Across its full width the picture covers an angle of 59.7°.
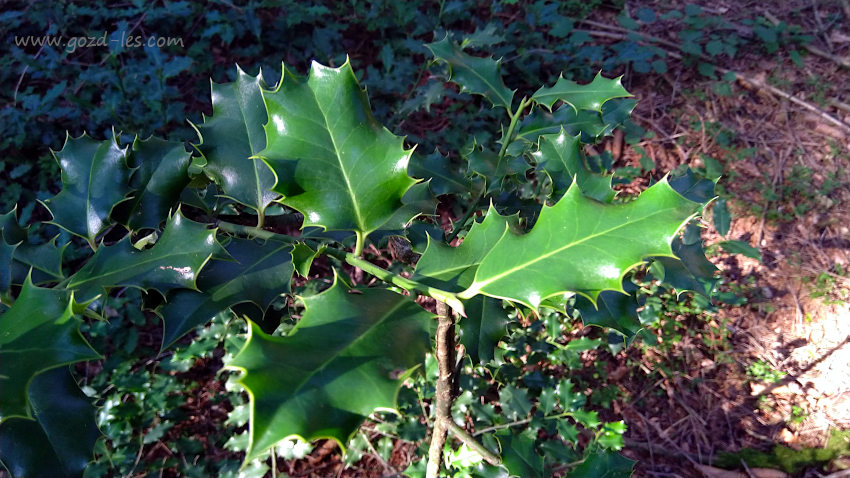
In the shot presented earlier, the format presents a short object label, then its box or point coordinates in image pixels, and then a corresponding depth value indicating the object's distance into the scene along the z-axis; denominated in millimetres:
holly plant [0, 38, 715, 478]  217
